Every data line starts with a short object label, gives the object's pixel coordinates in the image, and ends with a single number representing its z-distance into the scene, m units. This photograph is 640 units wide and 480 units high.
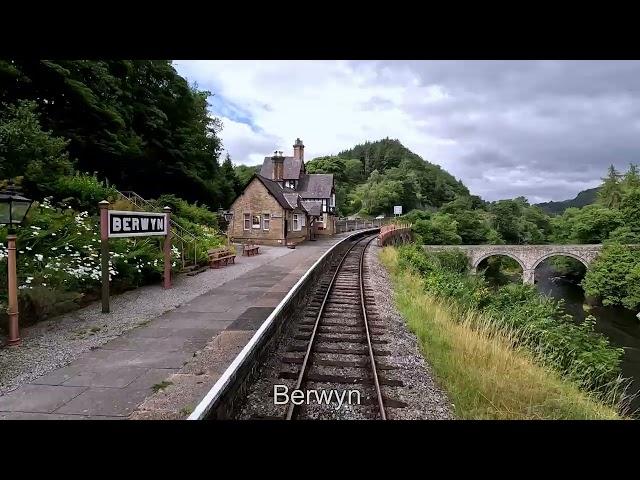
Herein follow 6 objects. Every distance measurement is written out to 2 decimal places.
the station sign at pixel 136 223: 7.79
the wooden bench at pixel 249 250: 18.72
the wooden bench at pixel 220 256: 14.06
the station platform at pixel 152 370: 3.93
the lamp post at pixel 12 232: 5.58
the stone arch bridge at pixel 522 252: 39.03
